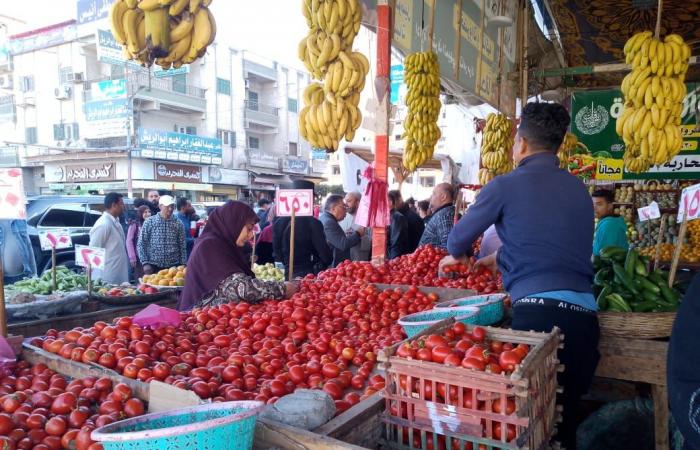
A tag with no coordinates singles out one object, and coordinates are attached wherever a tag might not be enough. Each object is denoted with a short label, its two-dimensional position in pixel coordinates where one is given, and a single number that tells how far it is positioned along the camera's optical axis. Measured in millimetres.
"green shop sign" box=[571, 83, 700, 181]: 7738
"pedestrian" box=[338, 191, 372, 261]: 7532
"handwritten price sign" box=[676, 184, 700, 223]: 3279
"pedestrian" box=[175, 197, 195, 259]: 10500
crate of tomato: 1613
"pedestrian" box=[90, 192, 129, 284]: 7014
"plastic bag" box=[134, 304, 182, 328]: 2978
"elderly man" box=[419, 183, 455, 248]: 5805
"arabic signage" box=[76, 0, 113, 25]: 24750
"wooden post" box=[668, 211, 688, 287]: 3215
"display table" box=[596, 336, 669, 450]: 2812
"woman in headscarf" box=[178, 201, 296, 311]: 3715
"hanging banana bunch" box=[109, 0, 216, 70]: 2377
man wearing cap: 7629
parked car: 9461
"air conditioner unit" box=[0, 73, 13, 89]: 31694
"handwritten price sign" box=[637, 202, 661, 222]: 4906
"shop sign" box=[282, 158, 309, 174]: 37125
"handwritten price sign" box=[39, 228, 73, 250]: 4785
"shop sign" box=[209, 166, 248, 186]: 31750
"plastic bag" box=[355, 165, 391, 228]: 4715
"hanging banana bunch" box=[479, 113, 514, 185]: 6922
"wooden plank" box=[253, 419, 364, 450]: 1503
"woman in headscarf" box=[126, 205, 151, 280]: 8441
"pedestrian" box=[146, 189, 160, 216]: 11549
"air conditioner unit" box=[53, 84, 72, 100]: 28125
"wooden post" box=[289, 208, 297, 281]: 4801
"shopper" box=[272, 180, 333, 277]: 6242
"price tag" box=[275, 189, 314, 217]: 5109
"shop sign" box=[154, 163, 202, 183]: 28312
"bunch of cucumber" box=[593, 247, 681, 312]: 3025
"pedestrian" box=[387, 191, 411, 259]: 7504
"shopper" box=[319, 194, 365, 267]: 6543
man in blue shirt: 2447
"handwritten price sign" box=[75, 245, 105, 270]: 4586
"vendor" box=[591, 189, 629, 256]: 5824
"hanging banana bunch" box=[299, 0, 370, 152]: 3537
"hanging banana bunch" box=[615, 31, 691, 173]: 5062
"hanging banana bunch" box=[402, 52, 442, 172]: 5215
